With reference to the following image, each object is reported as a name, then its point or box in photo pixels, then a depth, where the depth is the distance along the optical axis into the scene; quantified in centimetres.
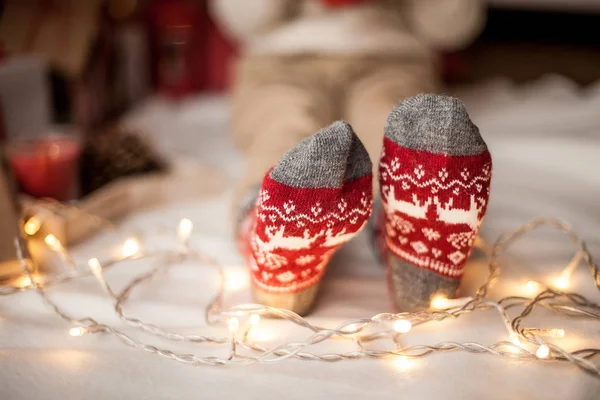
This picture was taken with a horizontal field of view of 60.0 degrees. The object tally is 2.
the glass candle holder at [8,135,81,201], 80
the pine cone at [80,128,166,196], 89
